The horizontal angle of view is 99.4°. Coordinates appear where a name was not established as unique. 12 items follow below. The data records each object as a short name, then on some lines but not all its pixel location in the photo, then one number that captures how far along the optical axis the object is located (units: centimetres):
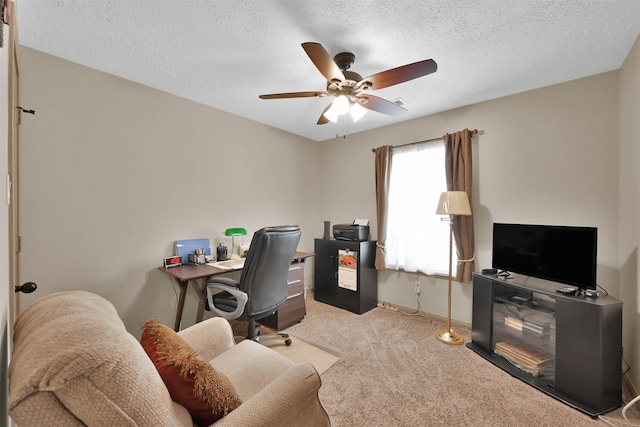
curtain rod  287
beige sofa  60
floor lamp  264
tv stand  174
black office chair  211
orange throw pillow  90
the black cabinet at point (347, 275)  345
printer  357
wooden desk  234
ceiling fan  161
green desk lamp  308
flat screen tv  190
